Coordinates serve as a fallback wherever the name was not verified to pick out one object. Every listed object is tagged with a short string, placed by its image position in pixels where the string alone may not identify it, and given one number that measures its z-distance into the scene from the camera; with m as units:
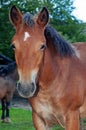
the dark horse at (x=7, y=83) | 13.17
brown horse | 4.48
